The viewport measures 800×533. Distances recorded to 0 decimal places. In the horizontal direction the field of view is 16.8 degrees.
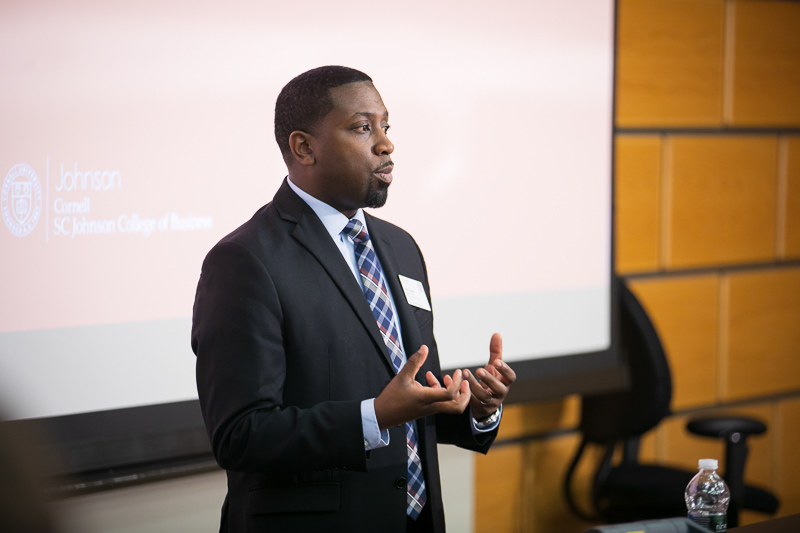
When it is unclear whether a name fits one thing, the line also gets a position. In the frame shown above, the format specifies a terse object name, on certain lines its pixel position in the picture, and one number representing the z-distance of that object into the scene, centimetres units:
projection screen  520
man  473
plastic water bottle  488
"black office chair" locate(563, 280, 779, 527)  582
